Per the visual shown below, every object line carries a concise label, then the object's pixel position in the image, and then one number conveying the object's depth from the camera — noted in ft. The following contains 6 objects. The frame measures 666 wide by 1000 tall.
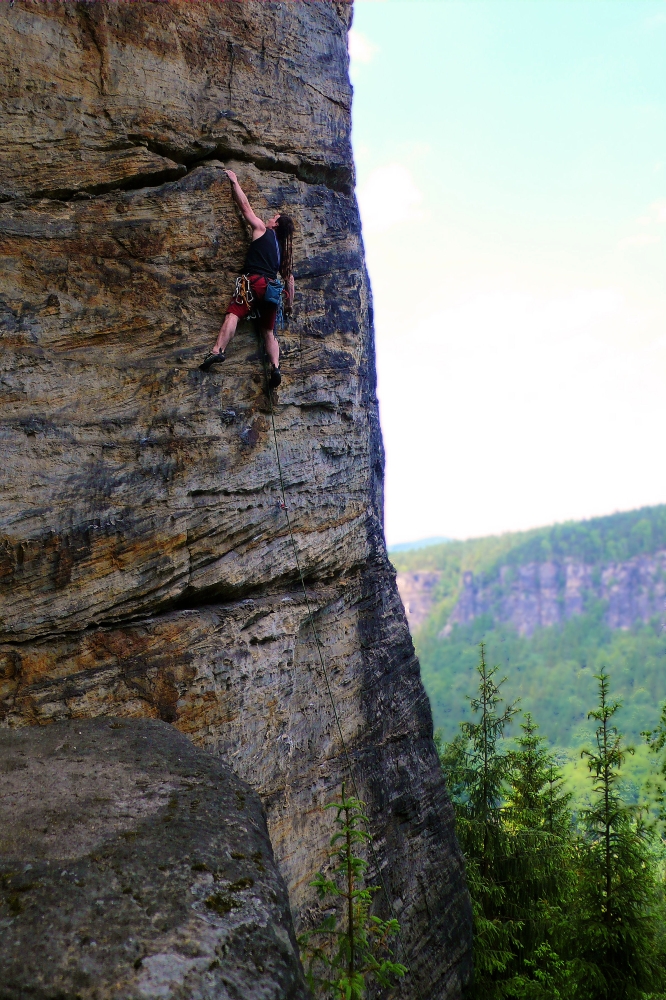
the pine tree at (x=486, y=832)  35.12
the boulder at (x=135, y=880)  13.08
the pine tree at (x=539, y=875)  32.60
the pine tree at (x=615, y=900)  30.63
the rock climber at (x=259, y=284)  26.32
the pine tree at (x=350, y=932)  15.31
